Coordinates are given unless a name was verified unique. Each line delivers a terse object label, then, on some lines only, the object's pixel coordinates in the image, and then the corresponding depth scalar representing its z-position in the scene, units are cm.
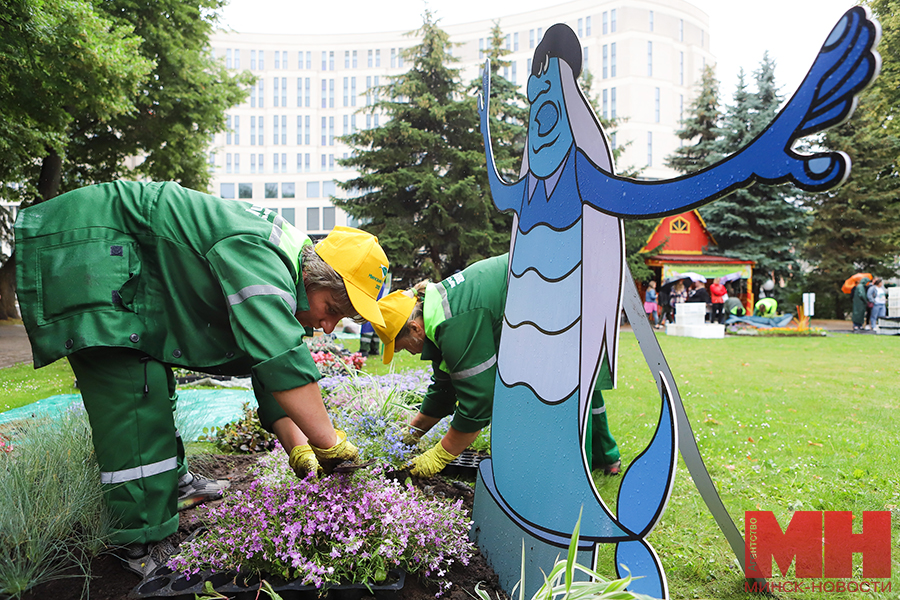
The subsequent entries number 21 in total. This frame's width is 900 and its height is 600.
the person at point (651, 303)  1755
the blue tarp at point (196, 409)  327
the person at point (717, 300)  1741
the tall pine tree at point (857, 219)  2089
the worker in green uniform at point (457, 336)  272
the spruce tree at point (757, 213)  2136
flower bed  184
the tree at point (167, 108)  1291
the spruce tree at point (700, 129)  2436
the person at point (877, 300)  1599
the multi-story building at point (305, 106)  4975
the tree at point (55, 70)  723
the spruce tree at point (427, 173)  1691
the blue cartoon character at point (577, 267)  129
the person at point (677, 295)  1714
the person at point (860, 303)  1666
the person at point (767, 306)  1806
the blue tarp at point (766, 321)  1545
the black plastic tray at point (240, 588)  181
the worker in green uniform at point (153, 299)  192
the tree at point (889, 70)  1191
